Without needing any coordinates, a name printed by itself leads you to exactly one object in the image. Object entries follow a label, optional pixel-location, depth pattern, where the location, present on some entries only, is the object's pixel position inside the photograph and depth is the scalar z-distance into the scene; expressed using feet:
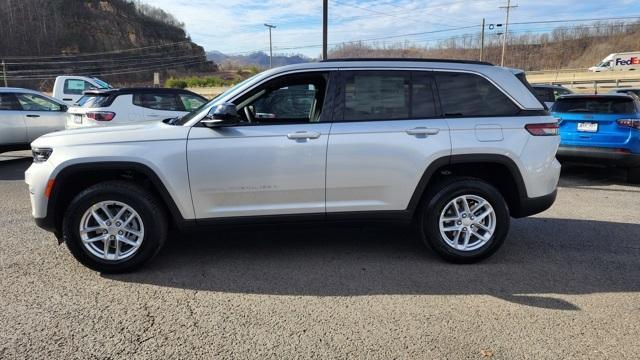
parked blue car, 25.22
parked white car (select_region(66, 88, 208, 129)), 31.40
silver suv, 13.03
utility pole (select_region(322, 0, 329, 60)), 76.95
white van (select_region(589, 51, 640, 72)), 216.54
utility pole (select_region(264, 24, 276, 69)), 227.30
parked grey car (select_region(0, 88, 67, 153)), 31.86
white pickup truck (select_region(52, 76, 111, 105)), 56.03
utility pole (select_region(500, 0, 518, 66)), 204.99
